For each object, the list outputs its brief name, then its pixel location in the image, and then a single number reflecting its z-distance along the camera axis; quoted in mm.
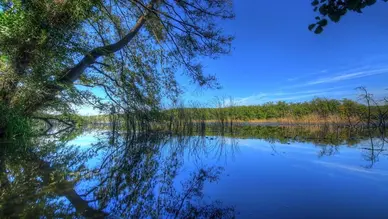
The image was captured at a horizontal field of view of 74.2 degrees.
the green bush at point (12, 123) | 5863
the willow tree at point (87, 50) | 5469
